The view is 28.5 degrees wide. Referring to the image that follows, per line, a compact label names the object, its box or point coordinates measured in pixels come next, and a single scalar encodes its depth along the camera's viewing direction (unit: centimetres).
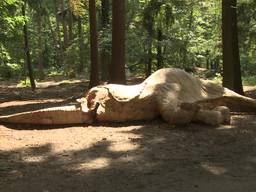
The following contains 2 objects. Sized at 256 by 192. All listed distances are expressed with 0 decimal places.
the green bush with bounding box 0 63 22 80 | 4497
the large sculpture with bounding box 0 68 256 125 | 1069
